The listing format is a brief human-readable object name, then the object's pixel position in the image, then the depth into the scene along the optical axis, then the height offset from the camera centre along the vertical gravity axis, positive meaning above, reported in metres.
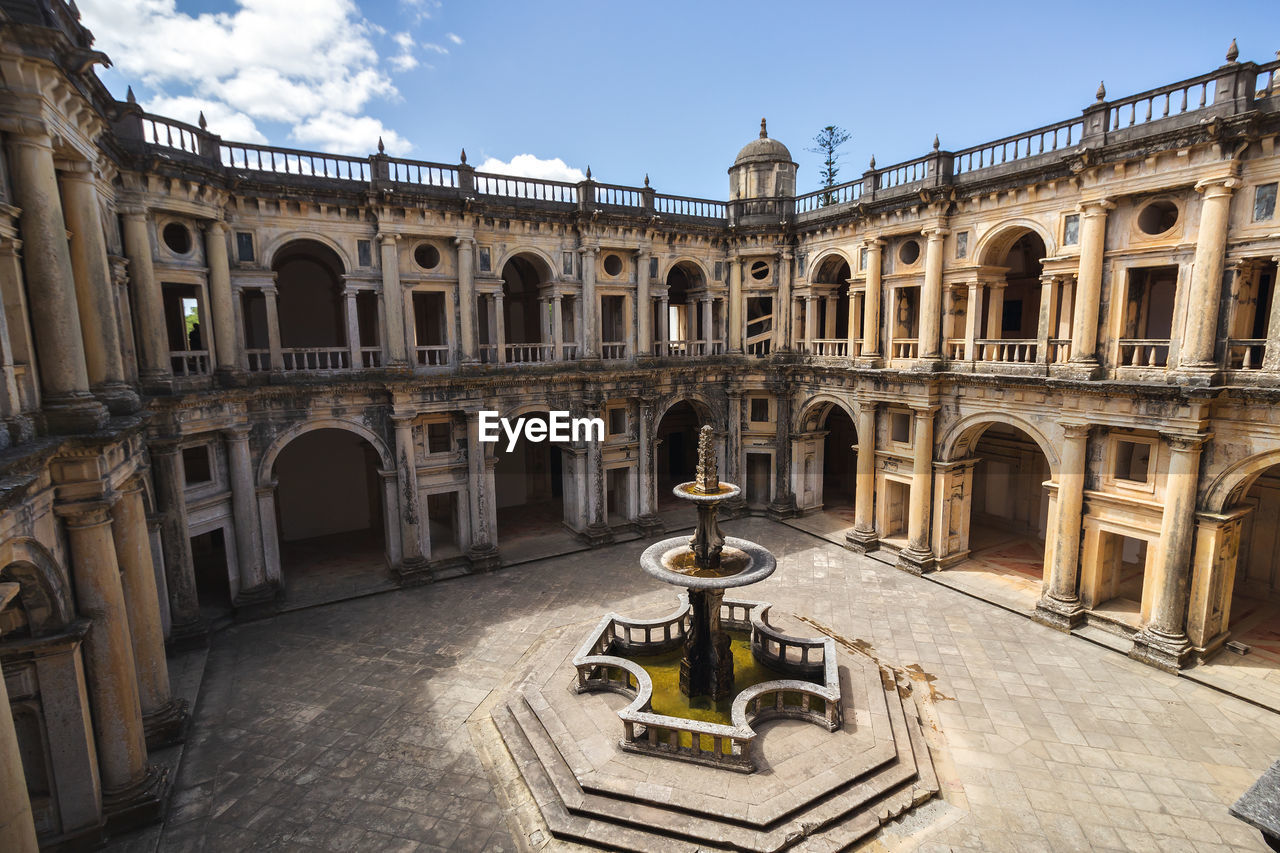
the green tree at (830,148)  49.44 +15.49
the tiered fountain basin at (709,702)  12.43 -7.50
